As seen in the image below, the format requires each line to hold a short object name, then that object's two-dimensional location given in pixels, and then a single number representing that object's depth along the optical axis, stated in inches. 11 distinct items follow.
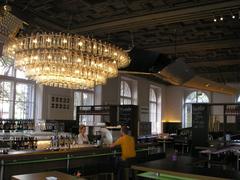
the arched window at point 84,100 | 554.1
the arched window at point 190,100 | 789.9
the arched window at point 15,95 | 431.5
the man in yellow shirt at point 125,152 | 282.4
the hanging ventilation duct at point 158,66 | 339.3
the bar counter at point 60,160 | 220.1
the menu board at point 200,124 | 479.8
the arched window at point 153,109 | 776.7
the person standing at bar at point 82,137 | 316.8
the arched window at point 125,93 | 661.9
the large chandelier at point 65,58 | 232.4
